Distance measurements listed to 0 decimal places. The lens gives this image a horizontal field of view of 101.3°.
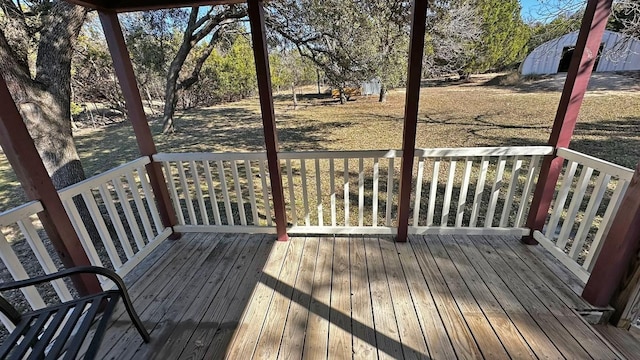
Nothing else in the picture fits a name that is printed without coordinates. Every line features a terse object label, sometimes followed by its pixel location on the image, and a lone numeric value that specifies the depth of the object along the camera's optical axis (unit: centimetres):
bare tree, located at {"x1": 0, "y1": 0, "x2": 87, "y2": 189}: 237
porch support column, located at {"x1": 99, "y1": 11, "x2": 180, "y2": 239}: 197
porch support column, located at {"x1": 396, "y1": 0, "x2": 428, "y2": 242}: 175
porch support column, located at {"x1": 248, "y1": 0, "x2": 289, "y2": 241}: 183
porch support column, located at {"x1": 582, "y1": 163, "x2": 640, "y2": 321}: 145
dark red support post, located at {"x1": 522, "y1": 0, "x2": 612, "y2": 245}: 168
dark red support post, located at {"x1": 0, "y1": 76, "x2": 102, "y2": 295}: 131
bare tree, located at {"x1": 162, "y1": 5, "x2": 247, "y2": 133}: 574
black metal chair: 105
